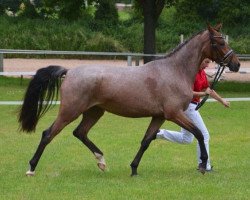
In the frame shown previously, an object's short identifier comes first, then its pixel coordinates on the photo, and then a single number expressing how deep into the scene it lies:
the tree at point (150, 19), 27.89
